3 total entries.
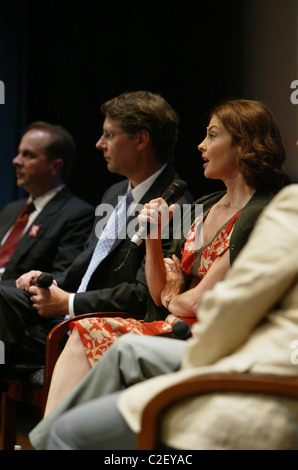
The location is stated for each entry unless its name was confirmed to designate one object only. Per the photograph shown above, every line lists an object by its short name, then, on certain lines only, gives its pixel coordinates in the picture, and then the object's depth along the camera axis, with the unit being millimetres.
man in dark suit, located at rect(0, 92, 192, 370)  5352
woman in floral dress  4215
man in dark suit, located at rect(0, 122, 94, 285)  6711
